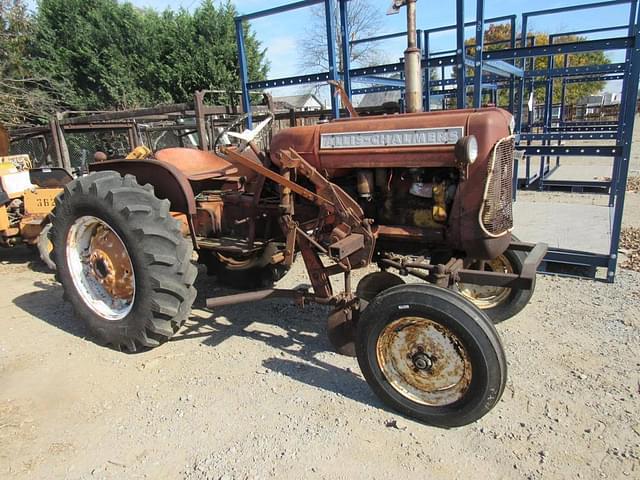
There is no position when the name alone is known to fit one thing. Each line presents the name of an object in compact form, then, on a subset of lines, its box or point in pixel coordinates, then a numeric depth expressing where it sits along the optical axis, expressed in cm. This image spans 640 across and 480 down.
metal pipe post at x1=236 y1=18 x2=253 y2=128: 563
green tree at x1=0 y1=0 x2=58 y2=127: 1122
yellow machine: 562
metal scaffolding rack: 414
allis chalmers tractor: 243
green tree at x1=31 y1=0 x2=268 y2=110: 1554
